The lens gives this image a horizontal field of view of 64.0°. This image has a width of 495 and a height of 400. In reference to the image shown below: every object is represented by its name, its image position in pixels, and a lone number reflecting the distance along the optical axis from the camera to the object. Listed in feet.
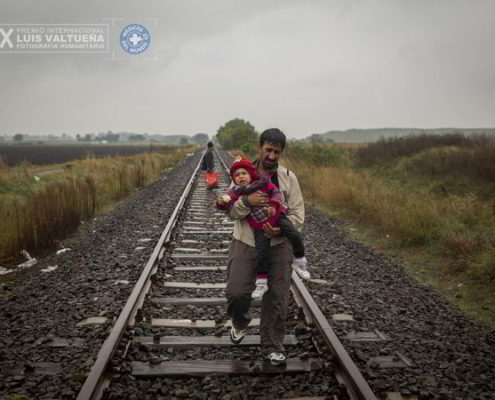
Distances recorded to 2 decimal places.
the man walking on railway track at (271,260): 10.07
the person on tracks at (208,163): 44.42
